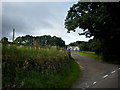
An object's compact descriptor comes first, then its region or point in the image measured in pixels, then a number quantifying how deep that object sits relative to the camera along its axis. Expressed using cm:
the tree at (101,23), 1249
